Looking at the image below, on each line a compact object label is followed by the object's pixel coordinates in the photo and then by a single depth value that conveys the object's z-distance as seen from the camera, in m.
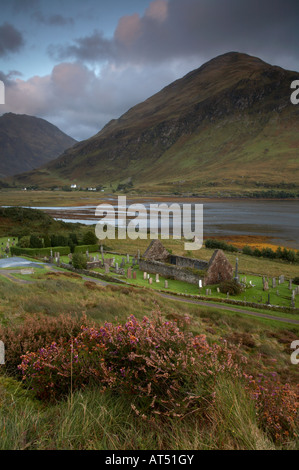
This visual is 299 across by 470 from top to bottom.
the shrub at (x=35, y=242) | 46.03
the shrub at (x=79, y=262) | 34.56
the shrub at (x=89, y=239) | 49.38
